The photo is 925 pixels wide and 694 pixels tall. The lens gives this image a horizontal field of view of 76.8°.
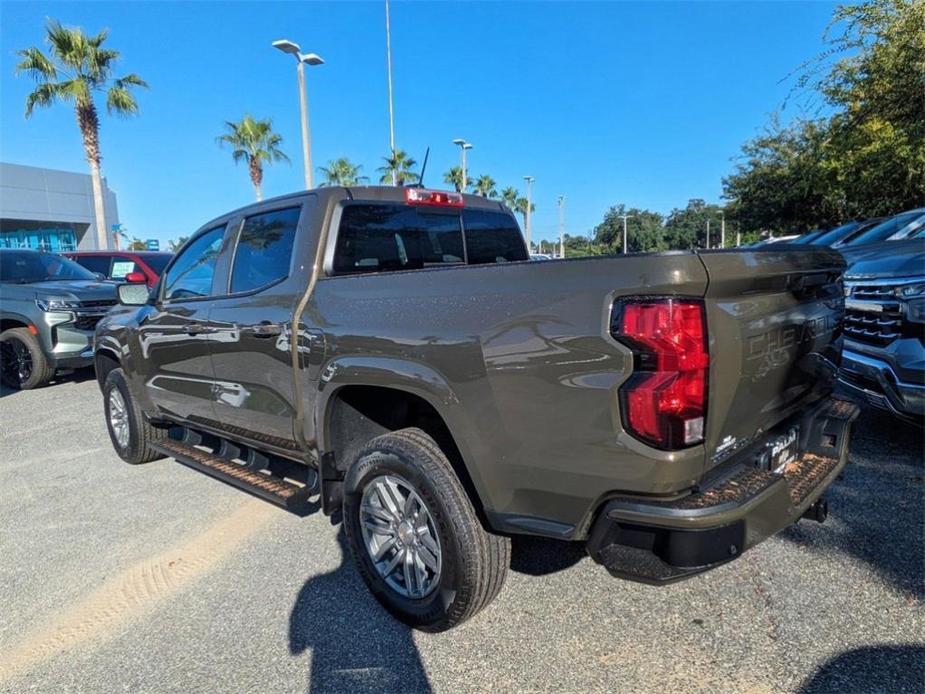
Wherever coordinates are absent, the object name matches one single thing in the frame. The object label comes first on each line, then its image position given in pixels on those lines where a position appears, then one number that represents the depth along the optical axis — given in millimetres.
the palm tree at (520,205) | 67450
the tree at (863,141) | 8758
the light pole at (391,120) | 14078
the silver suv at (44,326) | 7727
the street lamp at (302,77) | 13469
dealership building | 29344
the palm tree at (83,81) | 18453
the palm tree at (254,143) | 26406
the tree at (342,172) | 41375
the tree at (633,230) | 74062
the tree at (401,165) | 35588
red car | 10324
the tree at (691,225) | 70812
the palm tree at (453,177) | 48772
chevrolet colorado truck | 1869
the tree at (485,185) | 58281
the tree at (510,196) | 67500
